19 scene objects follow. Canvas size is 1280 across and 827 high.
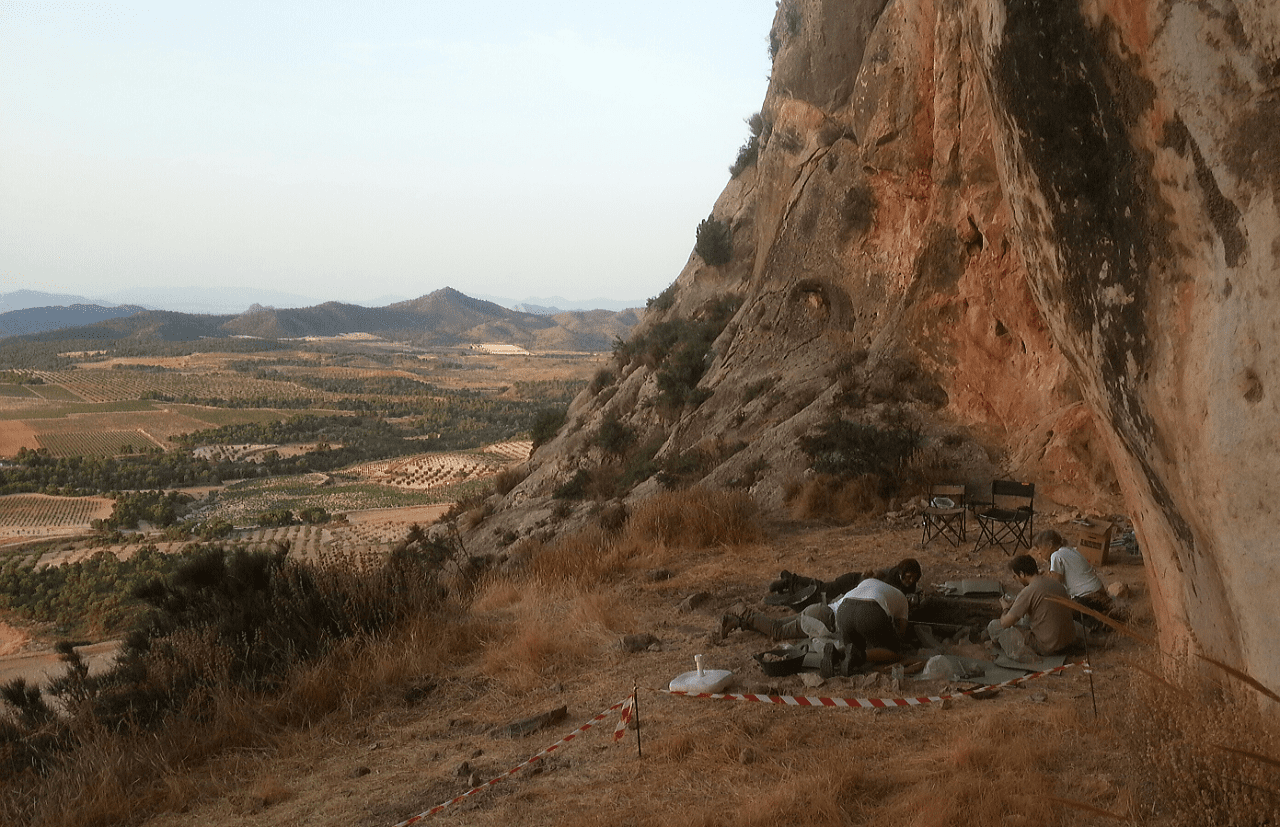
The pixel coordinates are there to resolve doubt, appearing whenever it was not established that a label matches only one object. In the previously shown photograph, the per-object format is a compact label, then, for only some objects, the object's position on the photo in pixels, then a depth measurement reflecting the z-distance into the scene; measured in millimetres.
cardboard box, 8414
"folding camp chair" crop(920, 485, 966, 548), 9625
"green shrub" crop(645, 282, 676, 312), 27484
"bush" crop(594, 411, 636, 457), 21859
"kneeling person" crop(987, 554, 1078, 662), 6016
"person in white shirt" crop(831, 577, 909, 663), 6203
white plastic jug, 5727
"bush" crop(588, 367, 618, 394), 27484
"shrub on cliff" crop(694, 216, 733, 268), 25281
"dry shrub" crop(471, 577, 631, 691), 6629
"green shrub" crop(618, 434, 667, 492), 18156
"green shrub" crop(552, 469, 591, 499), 19672
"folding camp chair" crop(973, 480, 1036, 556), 9195
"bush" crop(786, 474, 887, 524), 11391
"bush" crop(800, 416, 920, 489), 11953
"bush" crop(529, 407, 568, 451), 27828
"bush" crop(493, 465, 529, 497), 25078
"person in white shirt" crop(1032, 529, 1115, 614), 6523
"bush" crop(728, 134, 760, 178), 28130
